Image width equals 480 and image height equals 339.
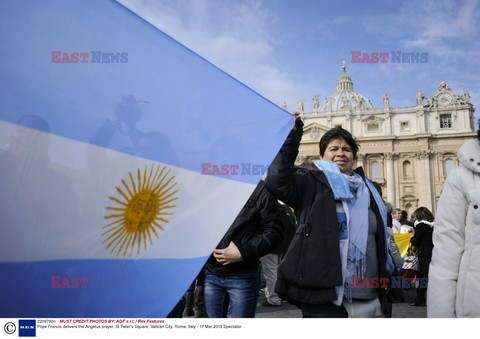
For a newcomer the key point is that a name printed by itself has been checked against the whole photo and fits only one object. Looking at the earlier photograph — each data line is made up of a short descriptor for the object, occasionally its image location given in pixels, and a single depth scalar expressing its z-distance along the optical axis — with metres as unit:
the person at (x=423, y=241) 5.98
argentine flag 2.03
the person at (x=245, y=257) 2.64
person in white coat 1.84
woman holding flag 2.14
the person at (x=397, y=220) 8.77
